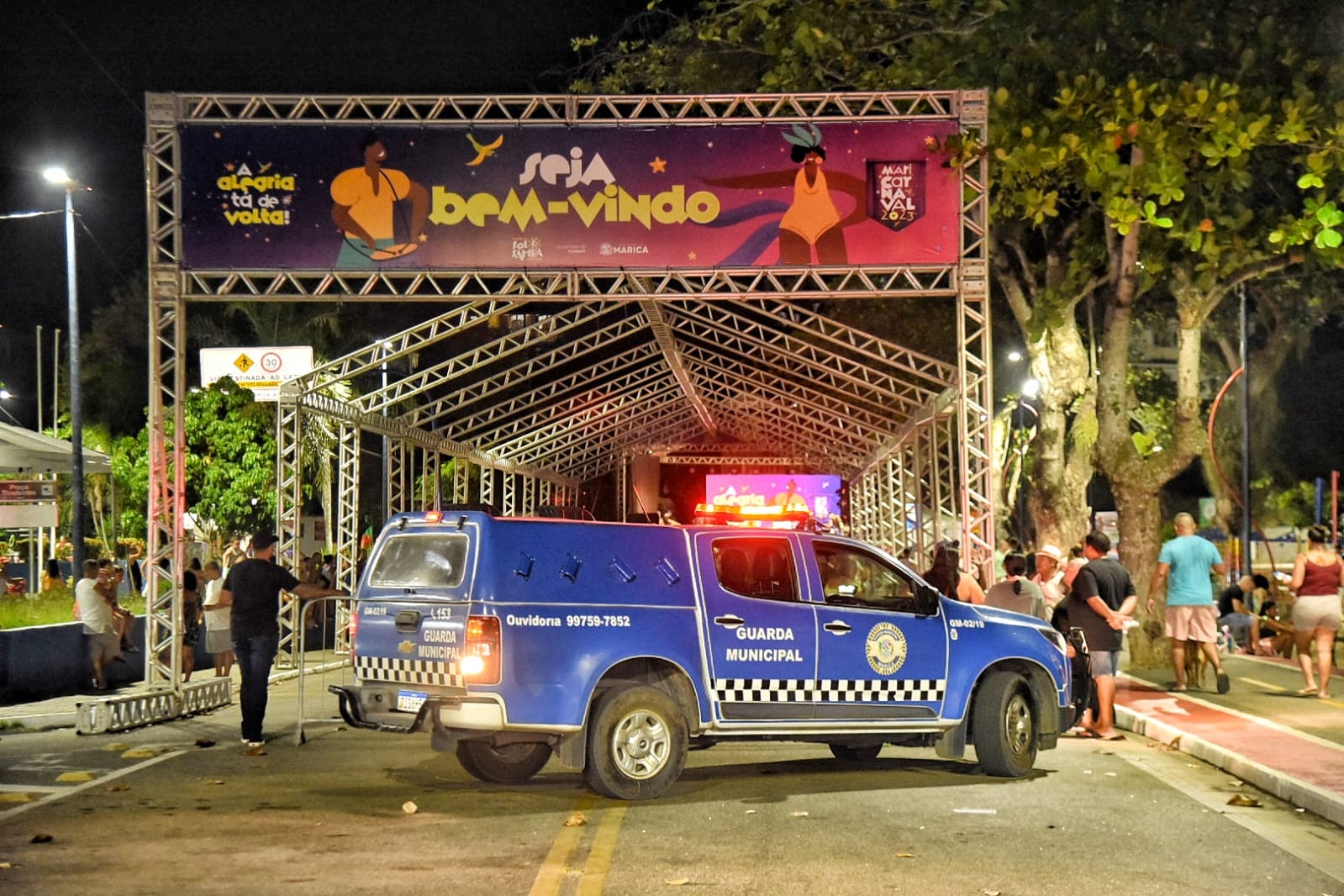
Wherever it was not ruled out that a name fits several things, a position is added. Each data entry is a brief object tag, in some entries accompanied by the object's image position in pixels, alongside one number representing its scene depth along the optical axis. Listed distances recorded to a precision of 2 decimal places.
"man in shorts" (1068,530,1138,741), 13.74
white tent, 21.94
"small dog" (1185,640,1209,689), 17.06
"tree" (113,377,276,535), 37.06
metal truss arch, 17.73
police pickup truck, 9.96
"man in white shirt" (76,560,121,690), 19.22
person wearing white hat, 16.06
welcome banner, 17.84
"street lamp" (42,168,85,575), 24.94
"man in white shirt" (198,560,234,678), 19.36
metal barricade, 13.62
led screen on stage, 46.06
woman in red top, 16.22
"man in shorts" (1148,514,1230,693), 16.14
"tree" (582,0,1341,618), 15.46
